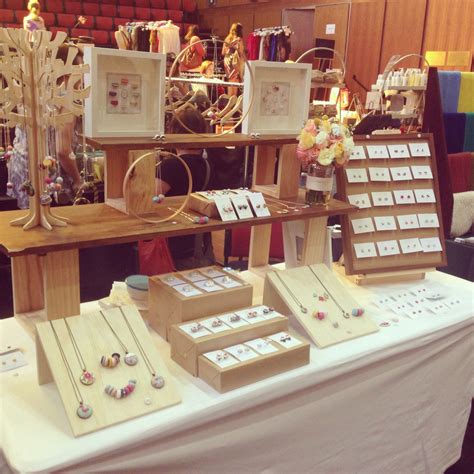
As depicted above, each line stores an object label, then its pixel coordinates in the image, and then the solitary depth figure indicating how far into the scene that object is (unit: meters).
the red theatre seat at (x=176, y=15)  11.06
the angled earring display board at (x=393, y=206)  2.00
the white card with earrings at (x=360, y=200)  1.99
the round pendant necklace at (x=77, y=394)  1.16
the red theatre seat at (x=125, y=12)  10.62
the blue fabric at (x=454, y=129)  4.09
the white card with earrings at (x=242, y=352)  1.38
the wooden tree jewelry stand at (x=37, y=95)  1.33
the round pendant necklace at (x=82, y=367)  1.21
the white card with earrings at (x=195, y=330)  1.41
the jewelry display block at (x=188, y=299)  1.51
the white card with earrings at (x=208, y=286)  1.57
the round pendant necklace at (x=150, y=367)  1.28
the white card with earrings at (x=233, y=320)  1.49
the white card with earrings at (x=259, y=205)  1.70
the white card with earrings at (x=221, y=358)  1.35
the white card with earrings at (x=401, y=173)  2.07
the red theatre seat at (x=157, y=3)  10.99
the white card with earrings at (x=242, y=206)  1.67
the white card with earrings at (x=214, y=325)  1.45
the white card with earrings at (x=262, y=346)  1.42
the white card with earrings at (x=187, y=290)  1.53
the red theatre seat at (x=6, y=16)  9.17
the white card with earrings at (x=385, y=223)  2.03
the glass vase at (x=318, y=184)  1.85
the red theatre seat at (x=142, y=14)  10.71
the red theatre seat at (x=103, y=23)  10.16
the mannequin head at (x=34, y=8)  4.48
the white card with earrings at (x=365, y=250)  2.00
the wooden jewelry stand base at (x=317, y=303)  1.62
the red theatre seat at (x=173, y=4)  11.27
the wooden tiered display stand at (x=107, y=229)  1.39
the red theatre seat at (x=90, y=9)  10.38
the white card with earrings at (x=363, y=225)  1.99
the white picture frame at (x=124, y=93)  1.49
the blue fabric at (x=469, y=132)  4.16
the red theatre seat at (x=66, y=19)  9.72
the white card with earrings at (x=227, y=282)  1.62
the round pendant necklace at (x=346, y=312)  1.70
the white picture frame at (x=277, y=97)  1.77
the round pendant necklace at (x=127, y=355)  1.29
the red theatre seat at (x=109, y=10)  10.50
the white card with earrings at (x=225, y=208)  1.64
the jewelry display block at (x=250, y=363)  1.33
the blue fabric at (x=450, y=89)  4.19
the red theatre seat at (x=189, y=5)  11.56
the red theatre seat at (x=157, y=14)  10.75
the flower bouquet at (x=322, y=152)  1.78
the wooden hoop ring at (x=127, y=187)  1.53
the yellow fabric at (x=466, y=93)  4.30
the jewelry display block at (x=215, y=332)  1.39
